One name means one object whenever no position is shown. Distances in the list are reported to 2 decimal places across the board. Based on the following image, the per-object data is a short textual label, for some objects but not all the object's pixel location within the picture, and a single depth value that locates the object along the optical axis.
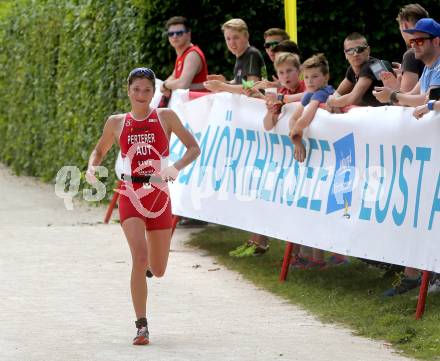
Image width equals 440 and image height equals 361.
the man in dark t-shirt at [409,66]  19.09
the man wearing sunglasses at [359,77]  19.86
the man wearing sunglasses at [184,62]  26.69
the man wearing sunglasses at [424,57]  17.75
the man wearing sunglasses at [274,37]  23.83
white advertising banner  17.64
